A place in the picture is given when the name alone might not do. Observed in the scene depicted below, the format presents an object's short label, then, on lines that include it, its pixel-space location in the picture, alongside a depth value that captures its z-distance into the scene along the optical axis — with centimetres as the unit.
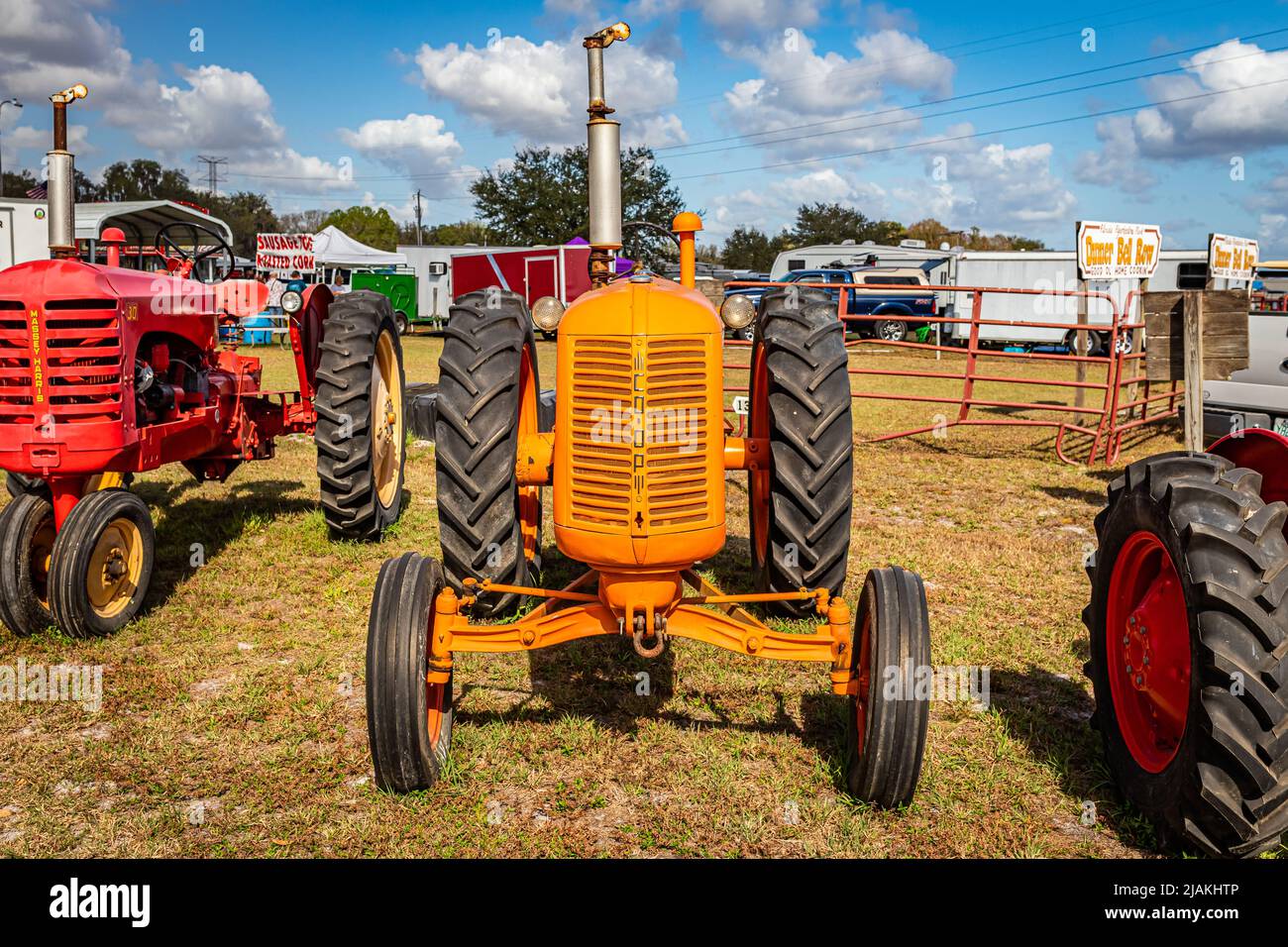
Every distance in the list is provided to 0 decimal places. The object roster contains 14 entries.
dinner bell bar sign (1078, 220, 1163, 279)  1009
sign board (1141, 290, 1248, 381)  539
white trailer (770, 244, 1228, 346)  2688
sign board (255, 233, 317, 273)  2281
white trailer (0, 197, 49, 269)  1692
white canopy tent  3325
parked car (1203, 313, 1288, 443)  779
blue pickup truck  2692
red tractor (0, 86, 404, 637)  463
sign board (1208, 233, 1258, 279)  1036
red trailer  2864
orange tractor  315
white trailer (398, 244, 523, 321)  3378
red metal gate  956
